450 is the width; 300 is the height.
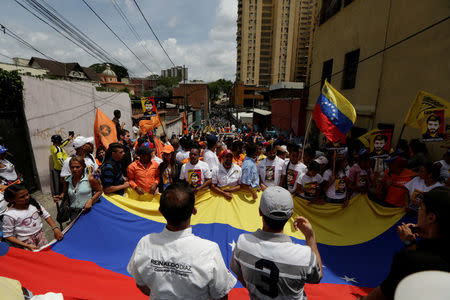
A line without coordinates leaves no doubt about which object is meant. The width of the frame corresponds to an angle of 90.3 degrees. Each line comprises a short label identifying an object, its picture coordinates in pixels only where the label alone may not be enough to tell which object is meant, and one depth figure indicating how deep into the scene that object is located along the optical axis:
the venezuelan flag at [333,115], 4.38
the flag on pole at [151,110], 8.74
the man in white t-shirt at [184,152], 5.80
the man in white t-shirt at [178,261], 1.50
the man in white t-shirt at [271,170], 4.69
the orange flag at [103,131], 6.54
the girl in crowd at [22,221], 3.02
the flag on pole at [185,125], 14.44
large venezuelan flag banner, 2.59
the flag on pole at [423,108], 4.25
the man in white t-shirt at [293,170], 4.46
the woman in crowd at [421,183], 3.75
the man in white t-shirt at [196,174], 4.34
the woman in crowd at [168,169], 4.61
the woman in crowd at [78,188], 3.66
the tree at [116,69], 90.44
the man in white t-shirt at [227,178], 4.33
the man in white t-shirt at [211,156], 5.23
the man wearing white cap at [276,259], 1.59
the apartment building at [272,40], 75.19
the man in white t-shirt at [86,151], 4.60
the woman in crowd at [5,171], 4.69
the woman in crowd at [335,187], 4.31
